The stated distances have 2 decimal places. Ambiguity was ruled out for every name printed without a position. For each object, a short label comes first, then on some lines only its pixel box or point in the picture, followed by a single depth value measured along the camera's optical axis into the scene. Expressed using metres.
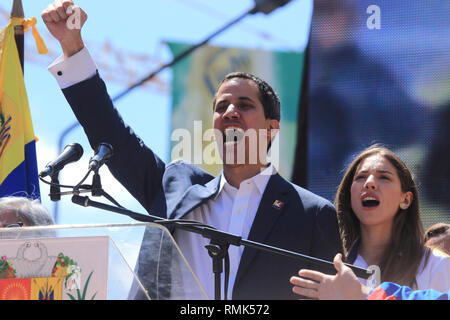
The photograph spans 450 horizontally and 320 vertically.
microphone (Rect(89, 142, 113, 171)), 4.85
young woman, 7.18
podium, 3.86
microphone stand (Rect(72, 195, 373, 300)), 4.76
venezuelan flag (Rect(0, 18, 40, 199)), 8.60
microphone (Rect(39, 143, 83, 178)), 4.80
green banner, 16.77
